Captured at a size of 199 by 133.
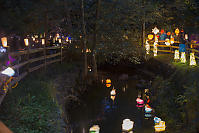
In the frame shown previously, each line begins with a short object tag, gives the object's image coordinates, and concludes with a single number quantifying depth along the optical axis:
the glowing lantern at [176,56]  13.61
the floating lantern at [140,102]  11.02
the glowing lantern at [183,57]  12.55
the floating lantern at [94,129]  7.92
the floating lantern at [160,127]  8.22
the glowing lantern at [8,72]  6.07
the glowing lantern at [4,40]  9.73
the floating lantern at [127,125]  8.28
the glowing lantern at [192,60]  11.06
